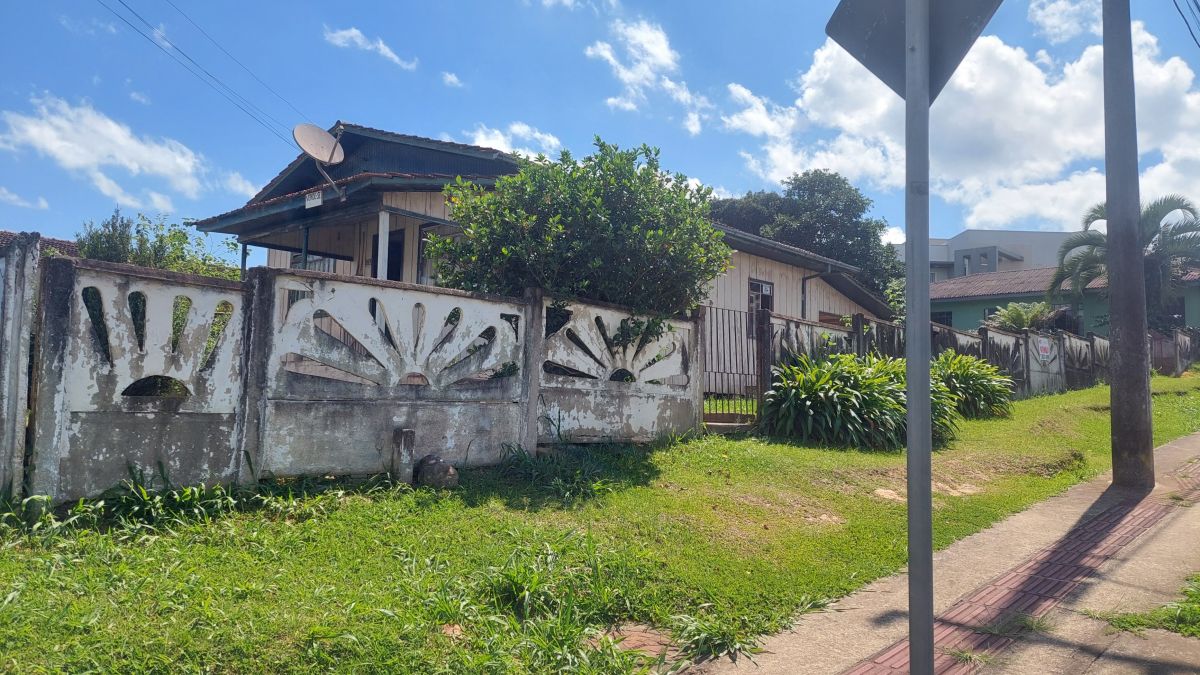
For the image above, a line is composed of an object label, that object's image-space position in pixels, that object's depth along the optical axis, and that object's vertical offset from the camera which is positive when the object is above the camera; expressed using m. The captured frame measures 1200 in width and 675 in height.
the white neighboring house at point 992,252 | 43.22 +8.50
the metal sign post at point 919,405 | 2.27 -0.04
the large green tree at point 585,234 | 6.79 +1.37
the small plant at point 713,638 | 3.57 -1.19
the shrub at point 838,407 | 8.80 -0.20
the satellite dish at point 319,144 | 10.80 +3.45
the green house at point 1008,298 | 27.75 +3.73
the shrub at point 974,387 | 12.39 +0.08
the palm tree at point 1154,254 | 22.44 +4.23
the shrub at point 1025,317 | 23.72 +2.37
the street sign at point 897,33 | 2.38 +1.18
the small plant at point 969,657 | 3.54 -1.24
